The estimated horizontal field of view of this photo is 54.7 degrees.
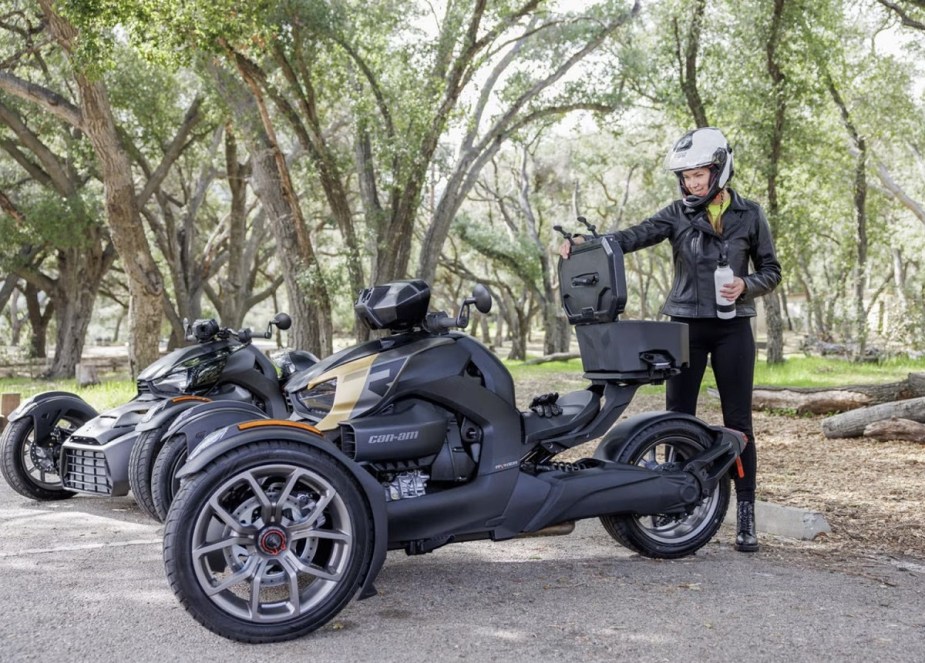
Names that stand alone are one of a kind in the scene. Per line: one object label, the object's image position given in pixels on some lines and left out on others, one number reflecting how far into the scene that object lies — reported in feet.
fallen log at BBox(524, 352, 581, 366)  83.31
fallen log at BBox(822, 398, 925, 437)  29.53
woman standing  15.60
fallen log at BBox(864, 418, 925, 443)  28.55
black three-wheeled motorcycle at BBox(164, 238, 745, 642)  11.27
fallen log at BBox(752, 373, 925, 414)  34.55
